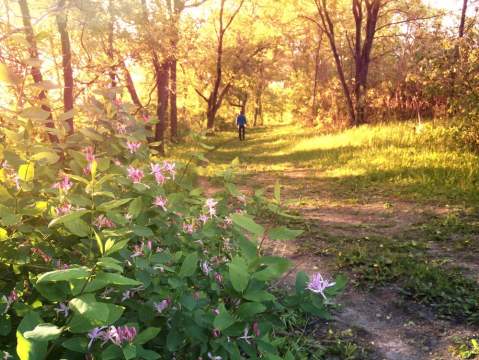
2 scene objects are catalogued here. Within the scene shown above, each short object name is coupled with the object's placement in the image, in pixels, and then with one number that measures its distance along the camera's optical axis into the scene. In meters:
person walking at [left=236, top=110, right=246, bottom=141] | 19.64
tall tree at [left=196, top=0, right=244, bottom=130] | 20.81
